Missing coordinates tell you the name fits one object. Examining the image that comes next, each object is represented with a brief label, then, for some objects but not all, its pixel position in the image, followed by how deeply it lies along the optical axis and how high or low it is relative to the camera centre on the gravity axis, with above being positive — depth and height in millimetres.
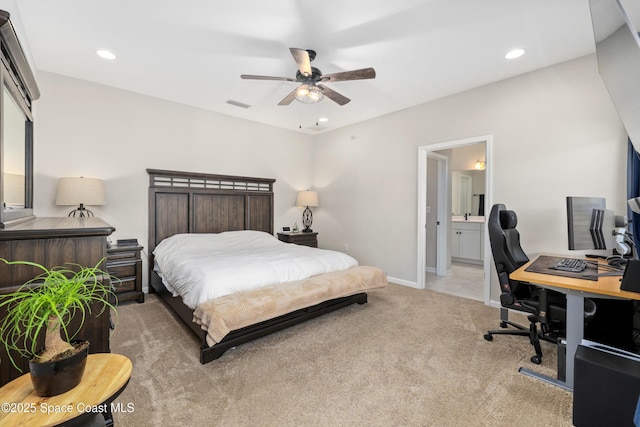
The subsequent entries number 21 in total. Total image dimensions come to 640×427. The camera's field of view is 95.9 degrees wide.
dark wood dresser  1246 -211
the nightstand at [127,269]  3479 -745
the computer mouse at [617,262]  2352 -400
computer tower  1454 -908
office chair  2189 -690
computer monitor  2355 -114
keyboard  2165 -410
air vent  4207 +1582
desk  1816 -536
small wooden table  916 -659
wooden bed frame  3195 -3
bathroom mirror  6410 +461
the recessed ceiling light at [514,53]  2801 +1576
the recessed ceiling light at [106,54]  2902 +1578
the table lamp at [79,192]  3150 +178
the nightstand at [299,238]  5199 -506
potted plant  985 -510
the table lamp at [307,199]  5453 +214
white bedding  2510 -552
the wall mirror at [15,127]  1629 +584
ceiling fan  2430 +1240
